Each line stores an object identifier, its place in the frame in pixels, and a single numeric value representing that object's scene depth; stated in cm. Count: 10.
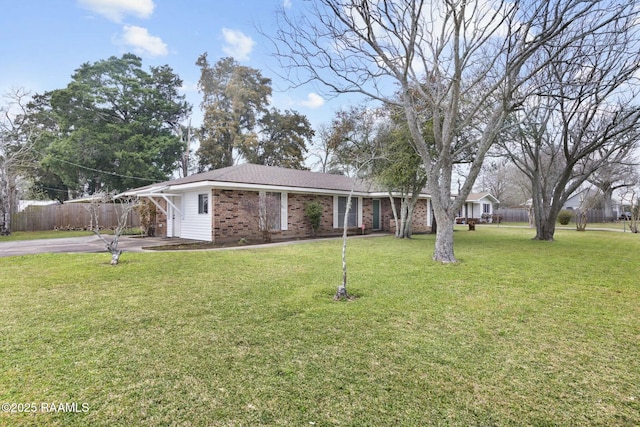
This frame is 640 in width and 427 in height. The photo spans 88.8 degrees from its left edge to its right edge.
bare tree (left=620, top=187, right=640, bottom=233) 2038
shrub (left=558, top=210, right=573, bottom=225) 2965
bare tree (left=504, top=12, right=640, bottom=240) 938
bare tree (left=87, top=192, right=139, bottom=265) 768
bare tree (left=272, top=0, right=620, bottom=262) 737
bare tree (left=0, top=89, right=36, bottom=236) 1712
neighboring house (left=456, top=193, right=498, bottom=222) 3503
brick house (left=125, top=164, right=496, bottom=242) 1298
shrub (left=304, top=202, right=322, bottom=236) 1554
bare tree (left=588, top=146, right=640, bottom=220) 2615
